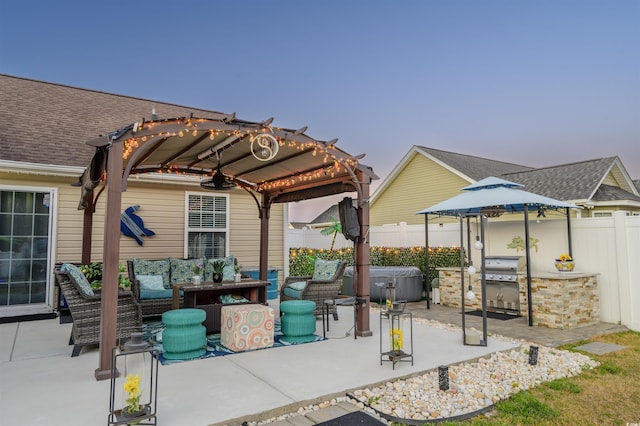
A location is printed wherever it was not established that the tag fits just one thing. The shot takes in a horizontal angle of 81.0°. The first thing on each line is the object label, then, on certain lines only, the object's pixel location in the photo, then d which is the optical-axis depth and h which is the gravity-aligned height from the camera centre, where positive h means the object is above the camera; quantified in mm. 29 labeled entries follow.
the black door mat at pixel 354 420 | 2731 -1343
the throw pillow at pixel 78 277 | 4324 -447
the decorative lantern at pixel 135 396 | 2467 -1048
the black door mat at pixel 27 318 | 6207 -1318
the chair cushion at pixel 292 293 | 6312 -920
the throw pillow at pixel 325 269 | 6691 -547
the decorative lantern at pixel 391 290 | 4534 -624
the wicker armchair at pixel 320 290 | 6152 -857
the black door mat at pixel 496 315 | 6719 -1399
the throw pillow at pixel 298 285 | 6429 -804
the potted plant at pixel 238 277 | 6168 -617
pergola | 3639 +1097
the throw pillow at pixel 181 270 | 6906 -571
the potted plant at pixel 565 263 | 6387 -419
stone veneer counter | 5898 -974
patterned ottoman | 4504 -1080
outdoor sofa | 6246 -671
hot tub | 8508 -955
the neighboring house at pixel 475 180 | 11133 +2010
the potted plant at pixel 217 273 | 5977 -533
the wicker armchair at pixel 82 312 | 4238 -827
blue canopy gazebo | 6008 +632
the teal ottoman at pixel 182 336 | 4176 -1081
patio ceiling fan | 6020 +916
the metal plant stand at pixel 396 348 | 3887 -1164
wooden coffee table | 5398 -871
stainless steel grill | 6926 -832
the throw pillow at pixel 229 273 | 7035 -632
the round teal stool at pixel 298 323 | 4996 -1113
